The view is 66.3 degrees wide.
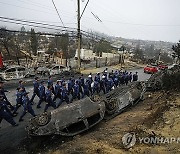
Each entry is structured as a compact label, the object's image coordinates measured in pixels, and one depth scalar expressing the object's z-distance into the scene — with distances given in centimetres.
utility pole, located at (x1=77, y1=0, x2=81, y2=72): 1344
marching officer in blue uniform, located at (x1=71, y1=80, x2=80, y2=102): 861
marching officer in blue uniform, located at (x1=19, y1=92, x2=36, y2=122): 649
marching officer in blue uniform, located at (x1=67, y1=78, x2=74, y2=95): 869
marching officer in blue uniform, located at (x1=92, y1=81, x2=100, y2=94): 966
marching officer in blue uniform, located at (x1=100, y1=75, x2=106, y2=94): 1007
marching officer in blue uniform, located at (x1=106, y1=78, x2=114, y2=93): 1024
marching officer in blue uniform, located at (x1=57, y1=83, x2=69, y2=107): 794
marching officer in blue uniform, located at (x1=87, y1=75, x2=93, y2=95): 946
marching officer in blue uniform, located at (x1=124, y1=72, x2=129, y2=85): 1174
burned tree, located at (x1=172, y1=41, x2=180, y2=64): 1469
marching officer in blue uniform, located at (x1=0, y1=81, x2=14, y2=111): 702
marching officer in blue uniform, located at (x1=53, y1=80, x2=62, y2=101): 799
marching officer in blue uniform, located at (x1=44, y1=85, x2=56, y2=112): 726
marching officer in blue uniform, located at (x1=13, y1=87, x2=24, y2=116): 692
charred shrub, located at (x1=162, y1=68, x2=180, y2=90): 959
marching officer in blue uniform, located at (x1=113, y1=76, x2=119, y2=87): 1102
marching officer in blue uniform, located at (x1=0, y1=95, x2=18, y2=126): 588
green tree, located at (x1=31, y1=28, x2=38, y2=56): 2627
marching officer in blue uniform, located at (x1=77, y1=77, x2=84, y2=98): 908
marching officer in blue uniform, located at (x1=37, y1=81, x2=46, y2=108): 765
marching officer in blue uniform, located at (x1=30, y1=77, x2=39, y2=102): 800
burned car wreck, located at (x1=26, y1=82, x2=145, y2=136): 534
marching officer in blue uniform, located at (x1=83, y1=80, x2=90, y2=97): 915
